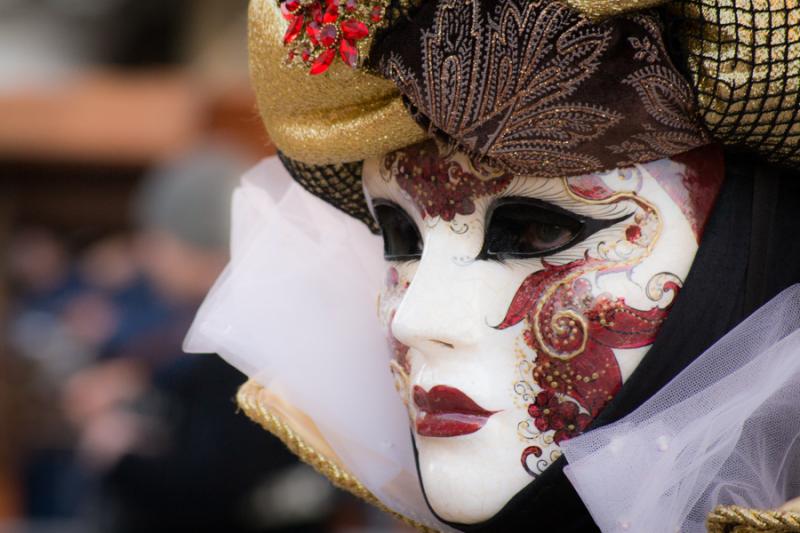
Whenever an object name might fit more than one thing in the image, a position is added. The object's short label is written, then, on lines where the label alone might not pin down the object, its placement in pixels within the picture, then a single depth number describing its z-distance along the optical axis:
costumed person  2.89
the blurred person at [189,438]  3.48
